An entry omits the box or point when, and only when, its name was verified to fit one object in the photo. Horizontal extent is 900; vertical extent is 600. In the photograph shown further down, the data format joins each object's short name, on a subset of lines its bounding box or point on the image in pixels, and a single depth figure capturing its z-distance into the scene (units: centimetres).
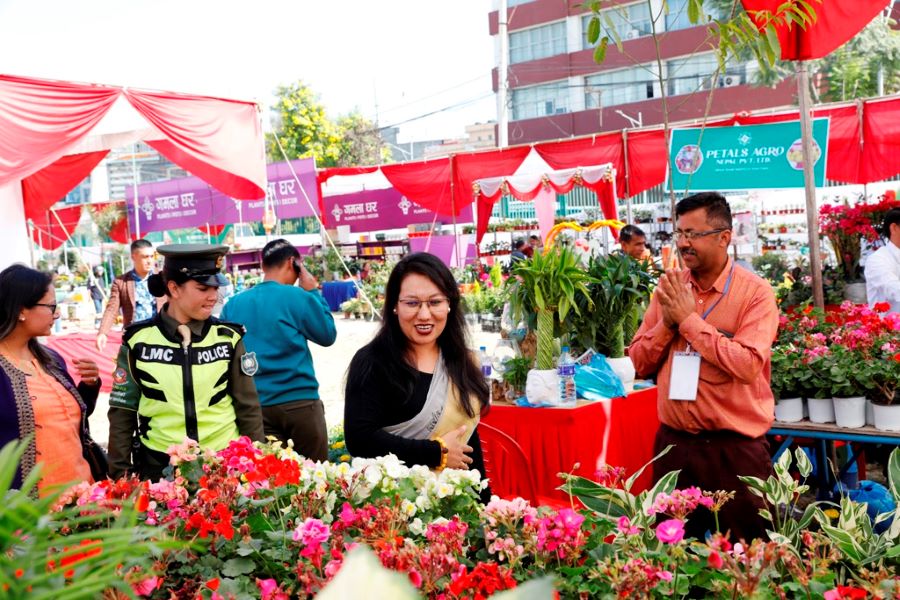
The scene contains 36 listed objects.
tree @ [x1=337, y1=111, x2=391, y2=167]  3297
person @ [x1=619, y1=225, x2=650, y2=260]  669
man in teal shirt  421
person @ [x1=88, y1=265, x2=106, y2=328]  1883
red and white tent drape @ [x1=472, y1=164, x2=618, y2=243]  1132
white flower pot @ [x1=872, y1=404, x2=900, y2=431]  361
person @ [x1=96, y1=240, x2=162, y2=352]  639
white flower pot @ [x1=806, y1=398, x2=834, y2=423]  384
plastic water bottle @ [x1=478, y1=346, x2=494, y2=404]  428
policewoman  279
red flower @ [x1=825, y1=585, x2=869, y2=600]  121
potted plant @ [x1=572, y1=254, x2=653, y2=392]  448
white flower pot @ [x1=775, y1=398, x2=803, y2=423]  391
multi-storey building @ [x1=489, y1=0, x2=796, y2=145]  3119
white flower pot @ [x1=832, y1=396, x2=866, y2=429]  371
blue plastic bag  429
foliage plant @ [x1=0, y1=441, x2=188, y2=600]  59
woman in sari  257
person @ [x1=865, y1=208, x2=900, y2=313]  490
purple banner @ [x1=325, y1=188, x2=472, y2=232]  1605
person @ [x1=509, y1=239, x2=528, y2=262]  1296
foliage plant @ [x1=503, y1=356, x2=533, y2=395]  438
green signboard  489
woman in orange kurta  280
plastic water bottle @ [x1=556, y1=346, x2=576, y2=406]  411
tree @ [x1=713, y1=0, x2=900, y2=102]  2462
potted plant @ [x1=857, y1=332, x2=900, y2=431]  360
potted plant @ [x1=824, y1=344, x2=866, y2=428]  370
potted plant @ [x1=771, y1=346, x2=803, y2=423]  389
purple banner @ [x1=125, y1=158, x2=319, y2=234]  1317
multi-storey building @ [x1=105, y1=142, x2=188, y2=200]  6775
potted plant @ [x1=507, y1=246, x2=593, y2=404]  414
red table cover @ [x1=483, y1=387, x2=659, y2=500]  407
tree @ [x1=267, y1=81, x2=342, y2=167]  2745
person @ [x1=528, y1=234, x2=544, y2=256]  1318
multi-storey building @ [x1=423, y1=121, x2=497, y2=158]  5924
